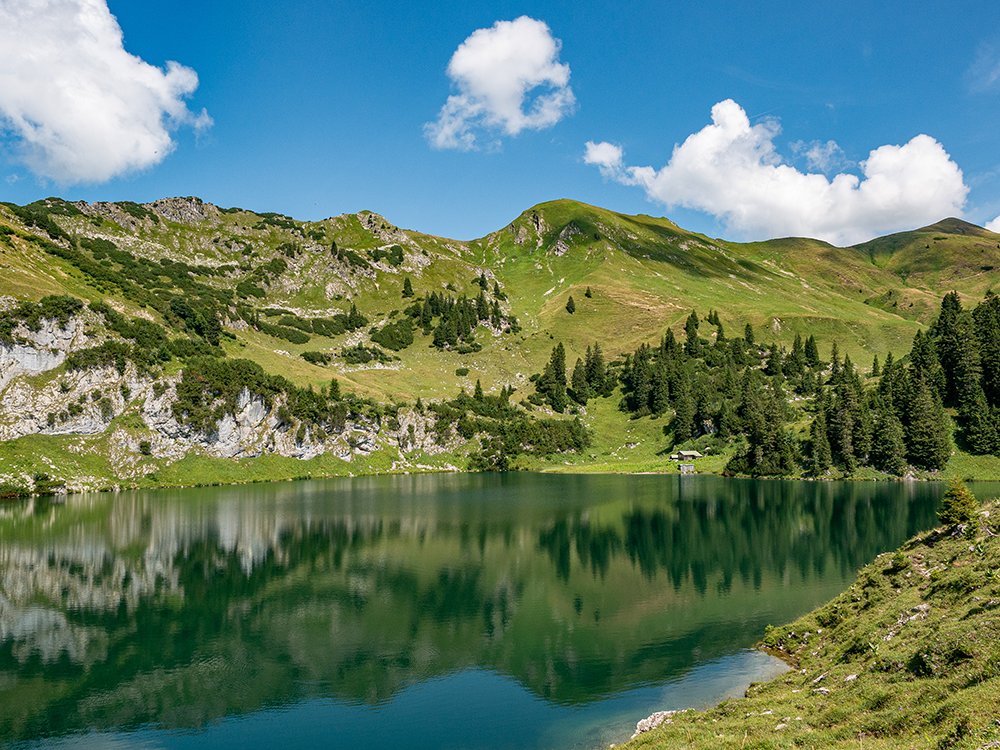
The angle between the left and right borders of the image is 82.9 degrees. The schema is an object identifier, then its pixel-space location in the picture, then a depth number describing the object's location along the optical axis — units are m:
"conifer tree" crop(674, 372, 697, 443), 168.00
